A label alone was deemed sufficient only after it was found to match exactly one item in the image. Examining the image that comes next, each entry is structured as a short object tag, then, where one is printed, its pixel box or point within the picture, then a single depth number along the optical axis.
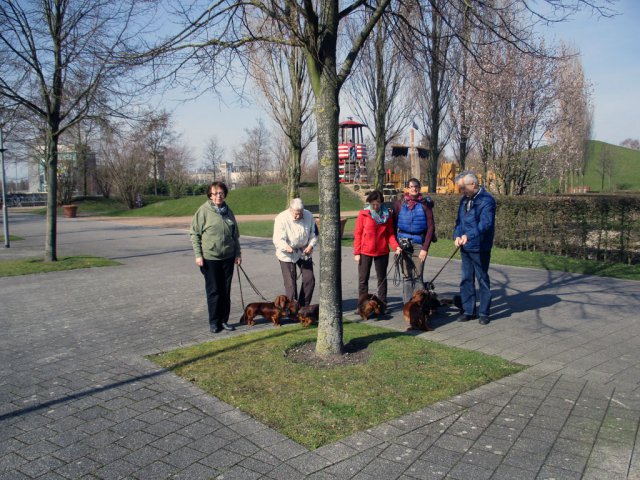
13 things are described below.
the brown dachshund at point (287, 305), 6.96
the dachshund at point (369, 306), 7.17
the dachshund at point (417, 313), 6.58
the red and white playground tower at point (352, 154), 36.53
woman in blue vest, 7.40
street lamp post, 16.83
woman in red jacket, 7.38
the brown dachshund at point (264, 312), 6.91
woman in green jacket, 6.73
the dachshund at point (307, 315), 6.89
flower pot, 40.12
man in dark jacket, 6.89
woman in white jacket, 7.25
